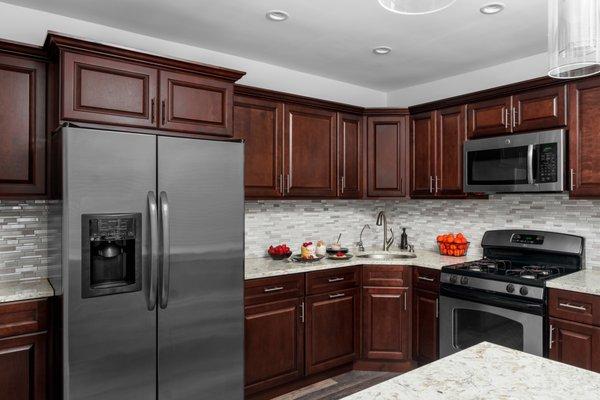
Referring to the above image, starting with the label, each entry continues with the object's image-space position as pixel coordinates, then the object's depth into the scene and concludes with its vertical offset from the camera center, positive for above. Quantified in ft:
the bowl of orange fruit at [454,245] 11.98 -1.16
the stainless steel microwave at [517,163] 9.35 +0.97
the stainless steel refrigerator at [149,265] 6.86 -1.08
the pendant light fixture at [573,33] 3.17 +1.30
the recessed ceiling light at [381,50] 10.62 +3.92
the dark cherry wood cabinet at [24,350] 6.99 -2.47
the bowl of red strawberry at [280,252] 11.10 -1.26
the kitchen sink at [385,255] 12.82 -1.56
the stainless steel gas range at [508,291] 8.73 -1.92
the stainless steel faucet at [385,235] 13.48 -1.01
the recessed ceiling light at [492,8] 8.21 +3.85
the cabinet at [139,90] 7.37 +2.18
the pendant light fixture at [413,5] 3.37 +1.59
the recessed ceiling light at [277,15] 8.64 +3.91
